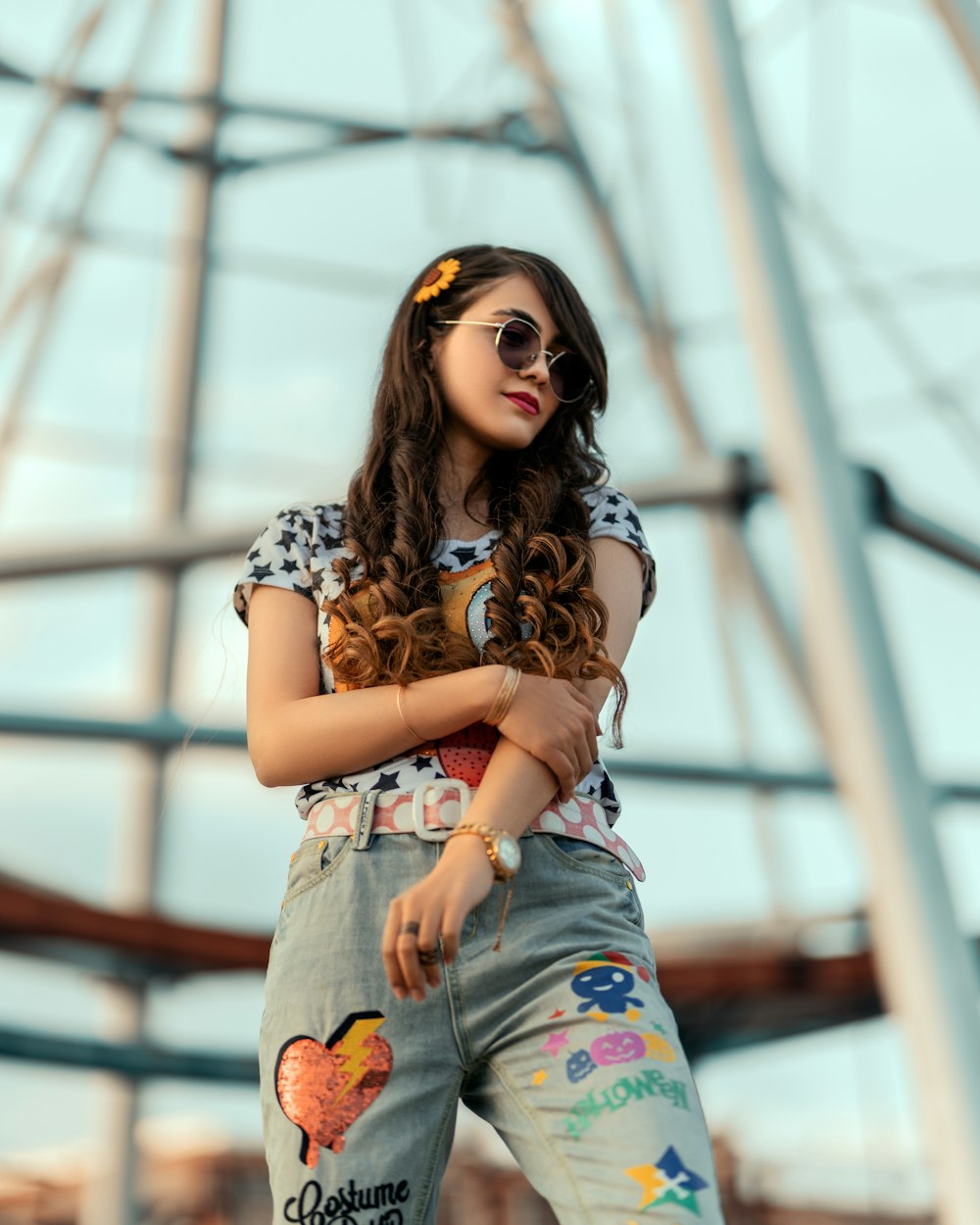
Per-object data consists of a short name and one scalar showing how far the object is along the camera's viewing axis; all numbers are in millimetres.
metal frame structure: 5934
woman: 2307
